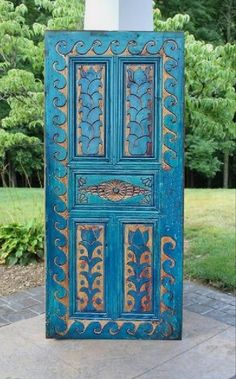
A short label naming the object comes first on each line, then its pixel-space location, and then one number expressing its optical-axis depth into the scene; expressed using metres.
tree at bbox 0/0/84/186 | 4.46
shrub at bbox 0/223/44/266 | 4.53
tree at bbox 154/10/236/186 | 4.28
